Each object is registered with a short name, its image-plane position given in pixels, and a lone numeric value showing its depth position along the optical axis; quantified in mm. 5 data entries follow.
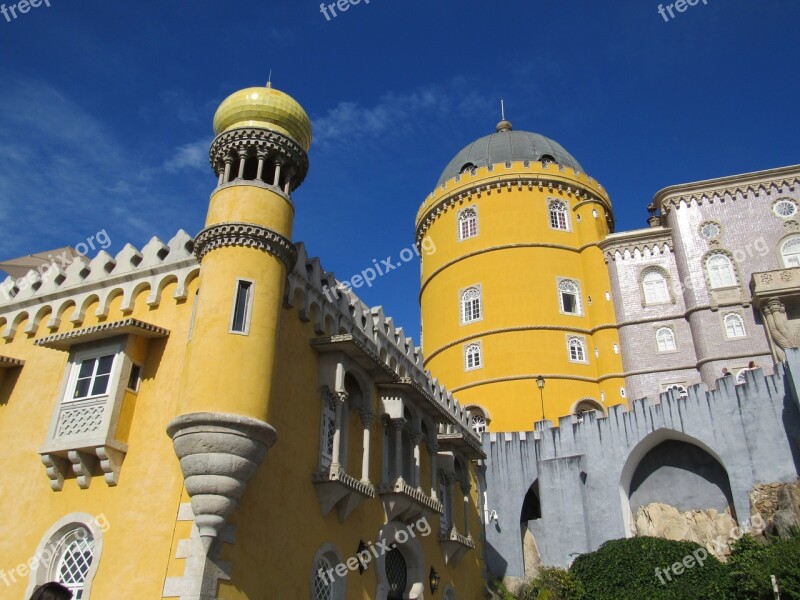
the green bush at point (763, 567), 16189
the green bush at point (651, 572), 18500
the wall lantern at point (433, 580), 18922
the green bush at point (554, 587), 20219
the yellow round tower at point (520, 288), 31062
